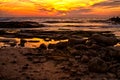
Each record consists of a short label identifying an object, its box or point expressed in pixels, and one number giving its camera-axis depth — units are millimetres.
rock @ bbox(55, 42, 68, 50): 8718
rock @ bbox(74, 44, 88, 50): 8229
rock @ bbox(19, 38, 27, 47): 9820
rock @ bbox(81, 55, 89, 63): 6139
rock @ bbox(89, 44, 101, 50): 8322
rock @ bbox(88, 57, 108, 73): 5254
